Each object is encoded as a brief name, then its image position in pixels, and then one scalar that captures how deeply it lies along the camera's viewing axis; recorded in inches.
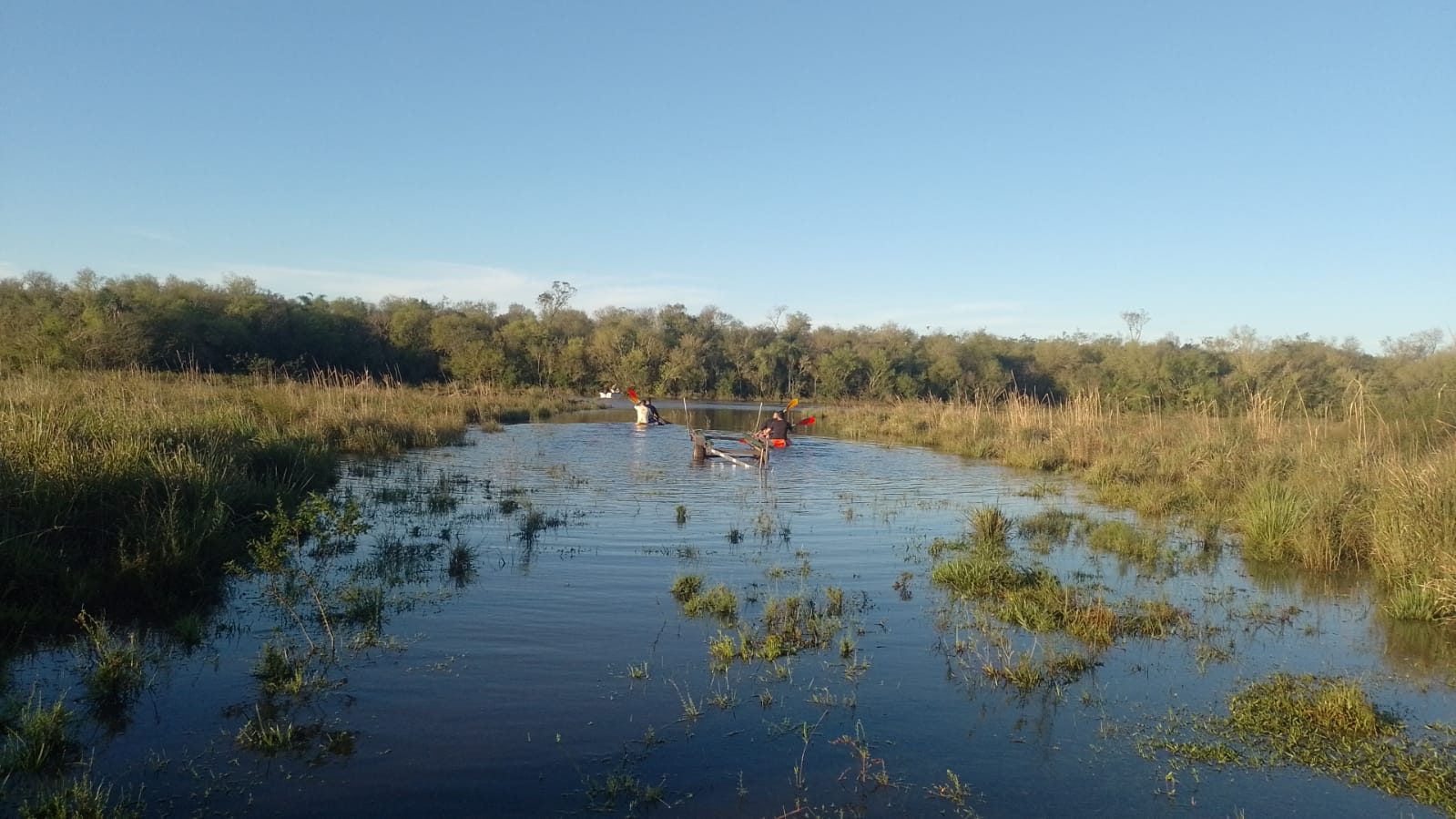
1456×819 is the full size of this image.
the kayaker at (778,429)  930.1
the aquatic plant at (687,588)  342.3
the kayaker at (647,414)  1218.6
